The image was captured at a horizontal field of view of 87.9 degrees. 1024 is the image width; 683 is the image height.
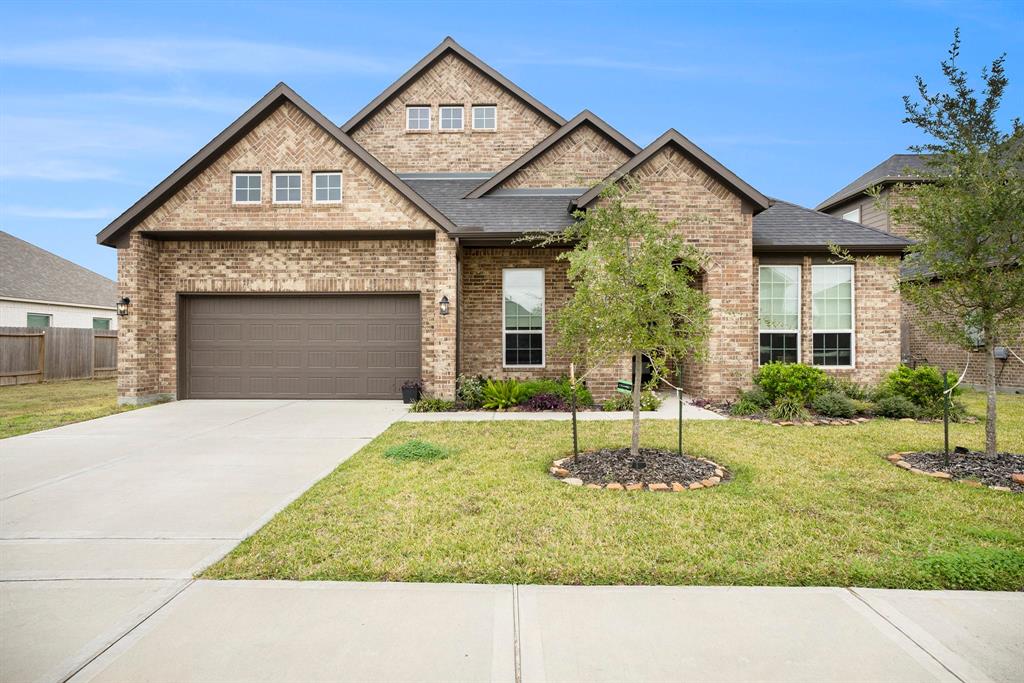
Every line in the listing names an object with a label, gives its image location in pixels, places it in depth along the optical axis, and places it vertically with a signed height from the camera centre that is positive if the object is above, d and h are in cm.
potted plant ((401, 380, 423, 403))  1242 -116
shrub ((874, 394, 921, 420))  1029 -123
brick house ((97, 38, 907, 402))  1205 +163
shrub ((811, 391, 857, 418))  1025 -119
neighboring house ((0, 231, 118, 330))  2125 +213
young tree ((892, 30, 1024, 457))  641 +162
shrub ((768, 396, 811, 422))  1001 -128
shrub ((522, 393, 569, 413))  1134 -129
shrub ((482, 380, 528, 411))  1134 -112
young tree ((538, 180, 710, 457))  619 +57
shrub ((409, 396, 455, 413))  1127 -135
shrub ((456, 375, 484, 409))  1170 -110
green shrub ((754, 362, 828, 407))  1077 -77
